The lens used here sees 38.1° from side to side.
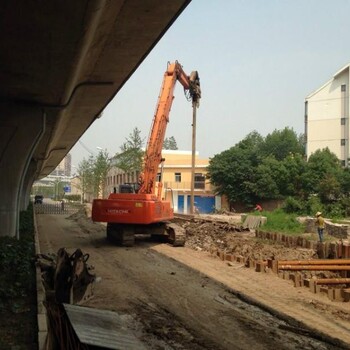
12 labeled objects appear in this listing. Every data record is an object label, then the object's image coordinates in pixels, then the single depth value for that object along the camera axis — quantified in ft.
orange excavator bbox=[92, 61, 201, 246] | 61.36
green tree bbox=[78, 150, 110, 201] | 241.96
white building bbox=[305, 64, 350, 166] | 261.24
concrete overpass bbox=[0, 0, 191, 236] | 25.03
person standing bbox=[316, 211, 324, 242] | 81.11
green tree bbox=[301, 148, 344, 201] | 160.04
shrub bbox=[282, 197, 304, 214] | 152.97
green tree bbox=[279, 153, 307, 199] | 184.55
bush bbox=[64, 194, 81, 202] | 353.92
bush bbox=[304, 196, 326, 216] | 148.66
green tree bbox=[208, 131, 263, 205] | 201.98
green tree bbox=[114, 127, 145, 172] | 179.63
